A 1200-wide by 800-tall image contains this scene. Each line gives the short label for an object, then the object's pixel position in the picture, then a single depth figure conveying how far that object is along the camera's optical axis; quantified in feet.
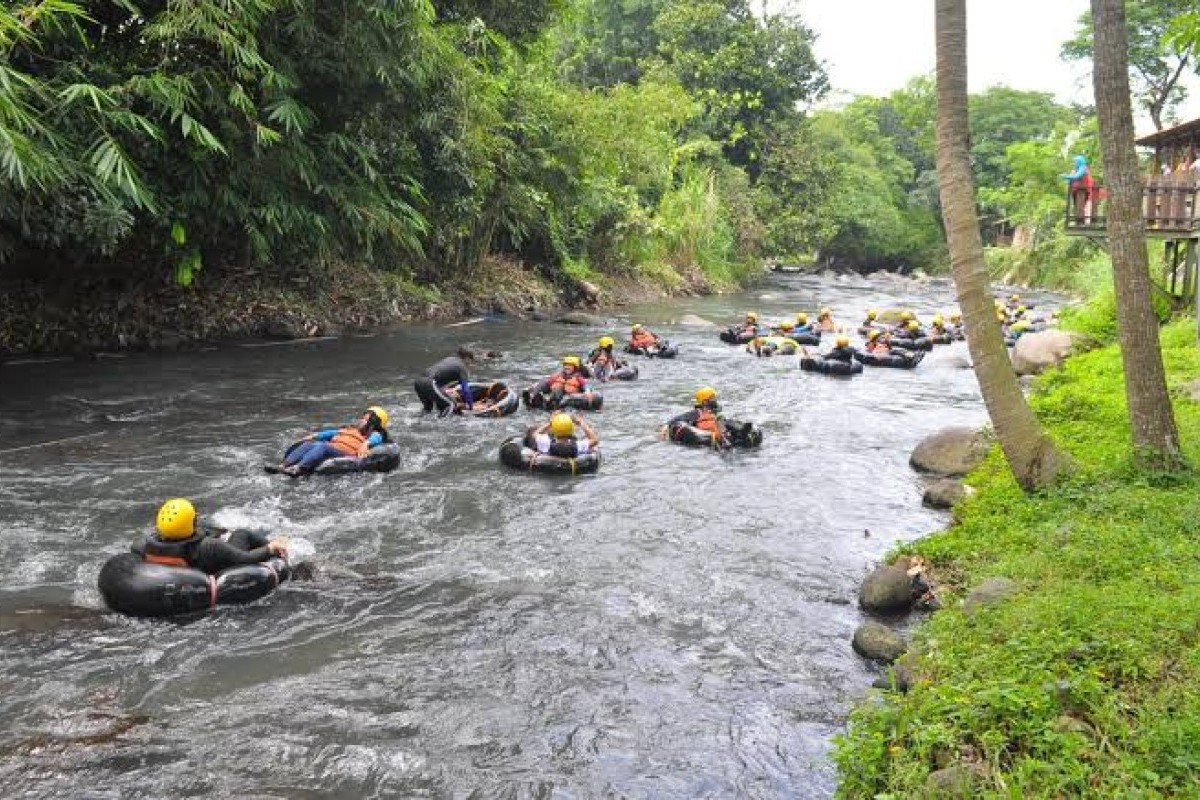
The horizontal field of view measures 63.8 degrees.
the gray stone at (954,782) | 13.20
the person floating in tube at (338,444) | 33.96
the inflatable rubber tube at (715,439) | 41.52
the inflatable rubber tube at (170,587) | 22.24
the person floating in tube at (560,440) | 36.50
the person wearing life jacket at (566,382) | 48.19
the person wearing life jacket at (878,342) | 71.05
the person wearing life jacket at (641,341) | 67.07
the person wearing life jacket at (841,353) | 64.49
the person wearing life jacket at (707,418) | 41.88
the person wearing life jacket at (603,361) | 56.90
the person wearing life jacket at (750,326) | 77.46
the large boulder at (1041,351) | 55.31
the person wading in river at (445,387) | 44.93
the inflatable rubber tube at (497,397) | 45.65
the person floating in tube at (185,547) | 23.29
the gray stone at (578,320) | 83.15
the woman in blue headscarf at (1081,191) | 56.44
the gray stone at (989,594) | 19.83
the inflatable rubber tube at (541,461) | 36.37
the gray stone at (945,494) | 32.65
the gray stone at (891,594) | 23.95
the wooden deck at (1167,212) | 53.06
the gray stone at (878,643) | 21.35
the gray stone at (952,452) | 37.09
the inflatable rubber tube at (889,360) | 67.82
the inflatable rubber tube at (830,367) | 63.41
